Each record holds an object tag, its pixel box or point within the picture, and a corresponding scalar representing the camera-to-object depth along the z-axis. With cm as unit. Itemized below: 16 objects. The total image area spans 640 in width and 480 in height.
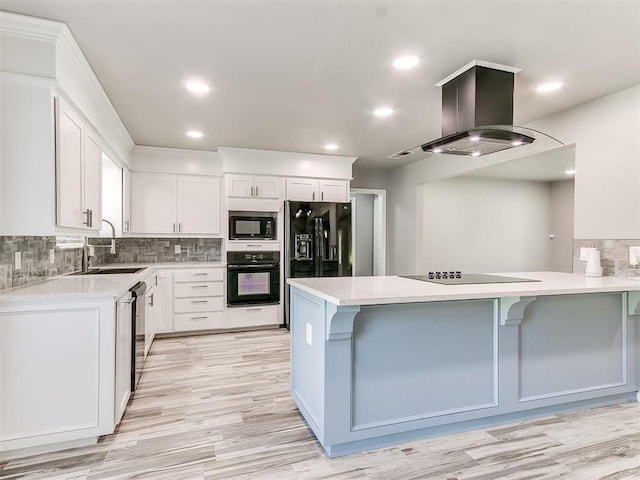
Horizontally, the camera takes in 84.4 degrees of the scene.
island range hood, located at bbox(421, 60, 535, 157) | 241
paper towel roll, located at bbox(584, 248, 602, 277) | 286
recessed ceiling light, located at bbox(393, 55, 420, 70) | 239
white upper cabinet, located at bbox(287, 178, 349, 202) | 506
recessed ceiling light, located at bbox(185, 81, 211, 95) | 279
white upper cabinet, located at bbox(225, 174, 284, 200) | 481
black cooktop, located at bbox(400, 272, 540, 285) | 249
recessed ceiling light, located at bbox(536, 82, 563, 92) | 280
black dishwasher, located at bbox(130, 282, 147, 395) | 266
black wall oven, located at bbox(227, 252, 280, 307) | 477
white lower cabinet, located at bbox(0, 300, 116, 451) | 193
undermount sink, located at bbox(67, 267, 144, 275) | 337
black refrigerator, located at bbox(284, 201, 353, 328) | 491
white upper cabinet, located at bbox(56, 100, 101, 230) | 221
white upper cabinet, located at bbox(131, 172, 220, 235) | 470
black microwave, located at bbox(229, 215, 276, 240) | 486
